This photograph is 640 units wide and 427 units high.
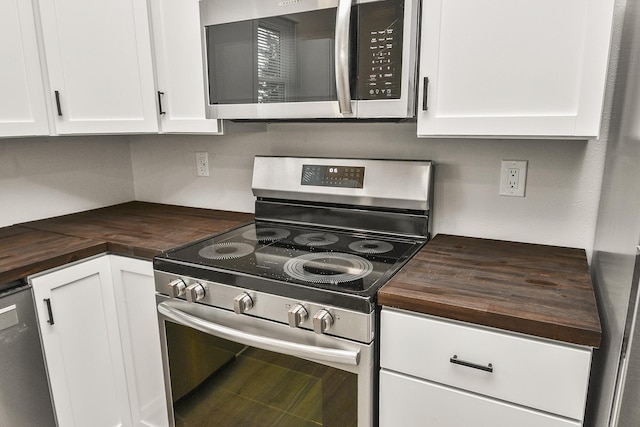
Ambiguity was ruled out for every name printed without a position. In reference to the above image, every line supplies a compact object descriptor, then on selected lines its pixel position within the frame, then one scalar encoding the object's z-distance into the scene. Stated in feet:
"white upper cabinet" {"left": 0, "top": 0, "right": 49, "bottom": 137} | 4.84
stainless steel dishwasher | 4.24
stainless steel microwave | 3.89
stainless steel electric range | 3.59
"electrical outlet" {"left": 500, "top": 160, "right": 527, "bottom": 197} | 4.53
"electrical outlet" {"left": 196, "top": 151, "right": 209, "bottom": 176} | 6.55
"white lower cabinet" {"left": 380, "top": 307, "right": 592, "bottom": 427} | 2.93
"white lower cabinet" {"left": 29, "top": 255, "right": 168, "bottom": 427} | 4.67
